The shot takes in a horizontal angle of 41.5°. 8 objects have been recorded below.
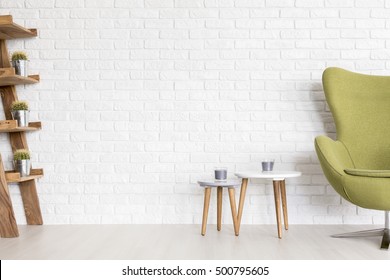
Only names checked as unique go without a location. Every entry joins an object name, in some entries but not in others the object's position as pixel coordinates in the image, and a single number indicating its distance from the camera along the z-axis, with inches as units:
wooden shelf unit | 139.4
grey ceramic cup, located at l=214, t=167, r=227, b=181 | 131.5
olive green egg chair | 136.2
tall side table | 124.8
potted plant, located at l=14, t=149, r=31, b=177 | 140.9
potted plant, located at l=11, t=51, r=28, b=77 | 142.2
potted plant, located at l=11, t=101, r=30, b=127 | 141.9
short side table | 128.5
